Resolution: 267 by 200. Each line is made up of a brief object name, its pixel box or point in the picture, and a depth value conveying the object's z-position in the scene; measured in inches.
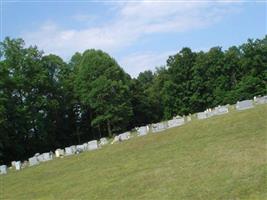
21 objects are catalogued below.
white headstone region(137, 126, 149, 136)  1597.4
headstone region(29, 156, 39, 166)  1480.1
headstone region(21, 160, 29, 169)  1458.8
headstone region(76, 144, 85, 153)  1520.5
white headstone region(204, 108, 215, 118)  1614.2
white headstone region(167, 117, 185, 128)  1585.6
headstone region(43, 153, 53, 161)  1525.6
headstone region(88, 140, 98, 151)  1530.5
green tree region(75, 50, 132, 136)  2399.1
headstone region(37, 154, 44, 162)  1513.7
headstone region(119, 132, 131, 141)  1582.4
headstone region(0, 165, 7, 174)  1393.9
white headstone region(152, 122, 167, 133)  1569.1
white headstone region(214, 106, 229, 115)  1593.5
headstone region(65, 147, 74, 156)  1539.6
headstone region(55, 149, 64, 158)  1562.5
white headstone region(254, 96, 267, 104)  1651.3
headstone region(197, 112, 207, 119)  1617.9
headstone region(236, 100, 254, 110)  1528.1
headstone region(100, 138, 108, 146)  1612.0
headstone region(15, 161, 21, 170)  1430.0
